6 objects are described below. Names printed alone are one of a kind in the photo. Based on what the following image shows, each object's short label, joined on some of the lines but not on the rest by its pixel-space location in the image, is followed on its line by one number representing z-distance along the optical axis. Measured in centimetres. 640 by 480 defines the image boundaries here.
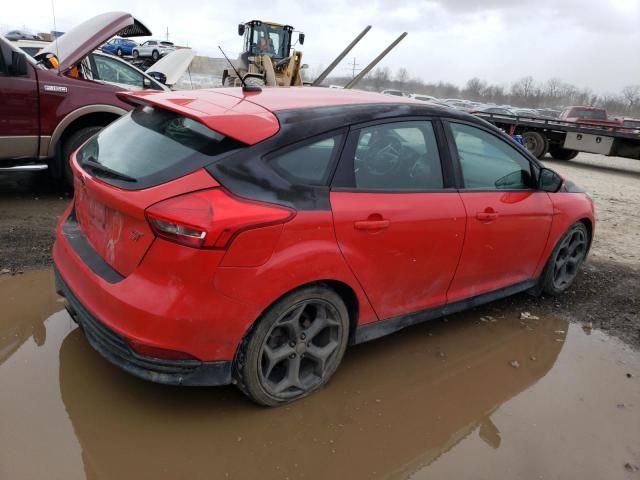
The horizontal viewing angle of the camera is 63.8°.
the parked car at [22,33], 3590
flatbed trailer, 1433
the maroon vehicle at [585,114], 2030
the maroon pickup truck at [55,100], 524
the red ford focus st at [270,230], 222
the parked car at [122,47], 3434
